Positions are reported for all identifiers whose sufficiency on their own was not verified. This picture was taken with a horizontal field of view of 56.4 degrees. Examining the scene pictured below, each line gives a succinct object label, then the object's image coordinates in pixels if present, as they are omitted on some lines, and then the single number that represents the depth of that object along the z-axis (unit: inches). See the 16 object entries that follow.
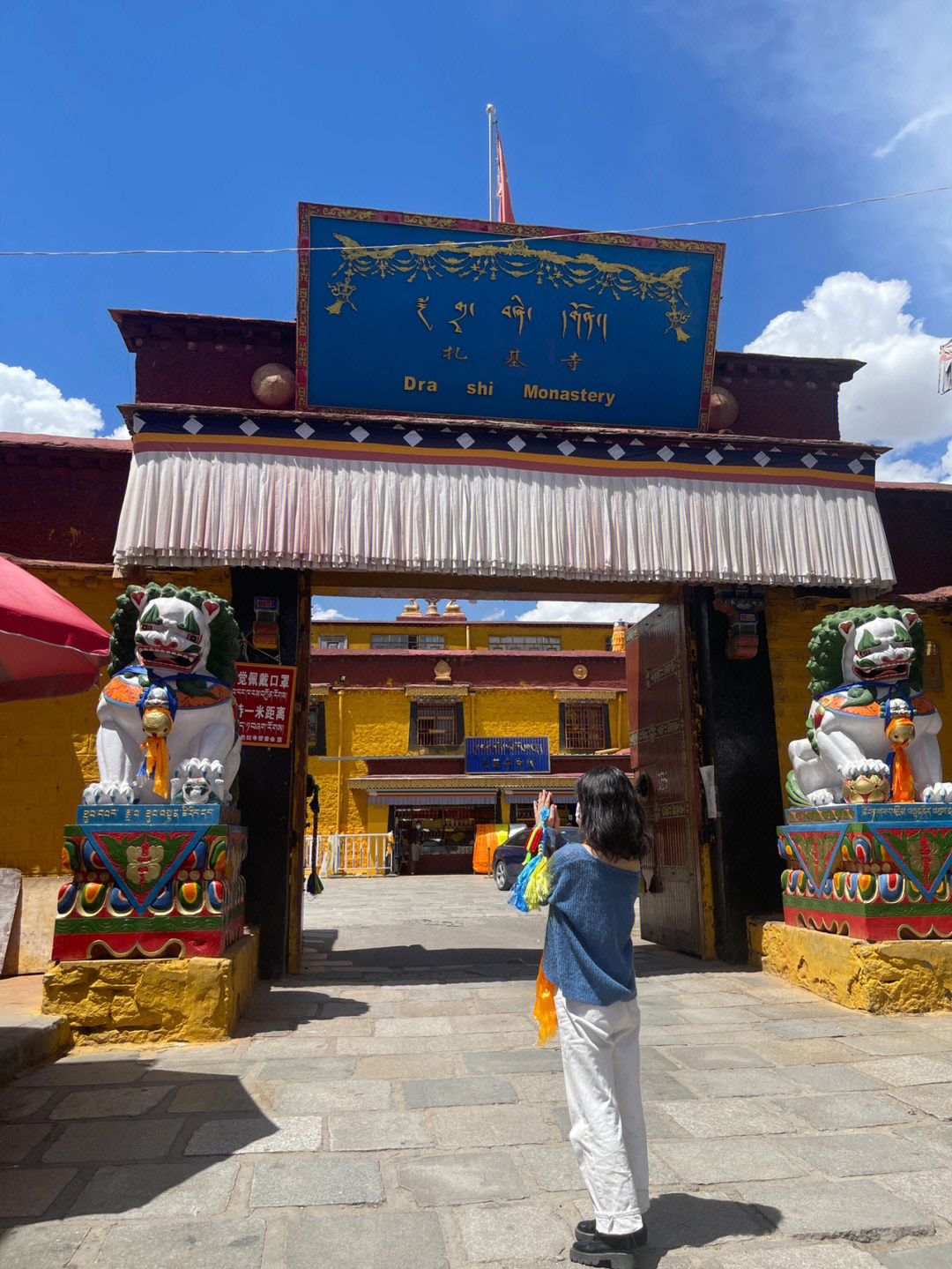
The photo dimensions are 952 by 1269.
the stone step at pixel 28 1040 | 161.0
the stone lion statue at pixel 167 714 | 210.1
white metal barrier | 855.7
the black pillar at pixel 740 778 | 296.4
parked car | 683.4
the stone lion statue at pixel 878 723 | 226.5
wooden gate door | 310.0
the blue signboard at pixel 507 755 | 948.6
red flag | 354.6
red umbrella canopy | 133.0
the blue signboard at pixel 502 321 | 293.6
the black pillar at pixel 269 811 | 272.5
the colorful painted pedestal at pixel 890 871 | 215.6
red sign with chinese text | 280.1
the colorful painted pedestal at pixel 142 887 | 197.2
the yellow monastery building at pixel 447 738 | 920.3
